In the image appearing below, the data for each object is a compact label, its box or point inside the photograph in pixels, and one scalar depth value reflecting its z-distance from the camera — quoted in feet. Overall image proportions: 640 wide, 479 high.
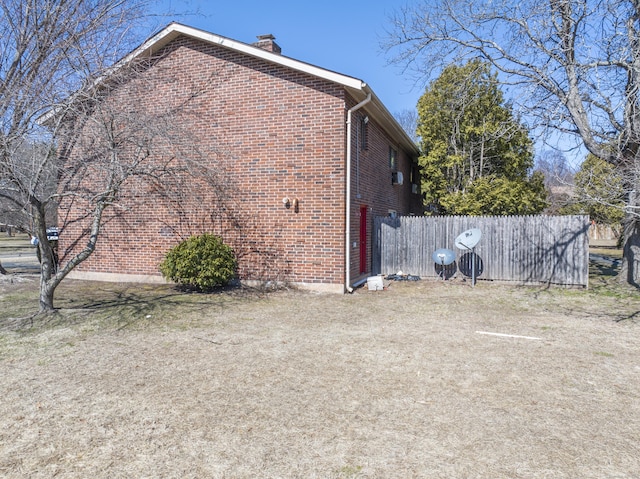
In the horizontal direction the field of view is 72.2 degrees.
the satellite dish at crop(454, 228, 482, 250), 36.70
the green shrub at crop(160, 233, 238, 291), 30.86
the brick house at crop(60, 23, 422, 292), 31.76
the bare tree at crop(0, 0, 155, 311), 20.72
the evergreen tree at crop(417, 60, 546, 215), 53.78
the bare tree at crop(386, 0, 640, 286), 30.25
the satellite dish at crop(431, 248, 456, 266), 37.58
